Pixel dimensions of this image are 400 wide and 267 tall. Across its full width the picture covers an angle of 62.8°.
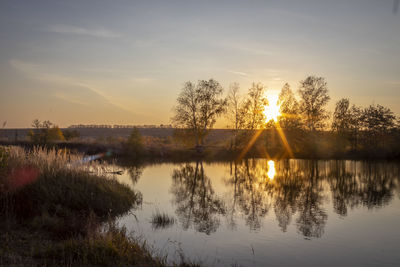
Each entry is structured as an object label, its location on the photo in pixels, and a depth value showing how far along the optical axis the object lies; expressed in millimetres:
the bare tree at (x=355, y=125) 45328
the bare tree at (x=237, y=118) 47156
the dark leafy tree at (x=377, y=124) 46484
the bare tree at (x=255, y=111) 47344
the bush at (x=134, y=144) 41500
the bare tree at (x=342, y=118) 46906
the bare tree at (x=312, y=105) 45719
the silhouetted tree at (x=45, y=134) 39844
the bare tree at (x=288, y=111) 45641
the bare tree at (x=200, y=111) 47250
